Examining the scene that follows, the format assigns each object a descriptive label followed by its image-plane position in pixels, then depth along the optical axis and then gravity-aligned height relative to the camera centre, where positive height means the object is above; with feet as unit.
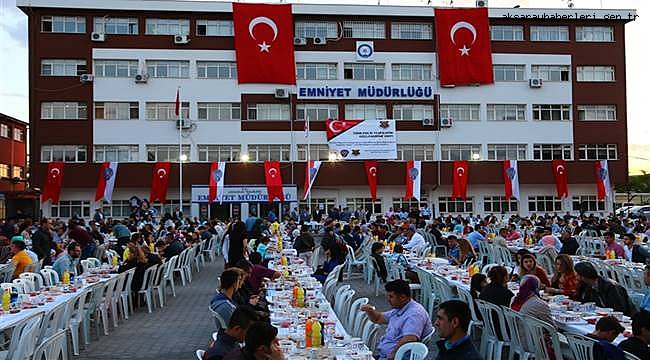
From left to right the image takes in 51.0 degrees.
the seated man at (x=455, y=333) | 18.17 -3.62
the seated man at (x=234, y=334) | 19.65 -3.79
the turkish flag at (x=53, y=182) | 135.03 +4.74
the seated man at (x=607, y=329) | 22.30 -4.36
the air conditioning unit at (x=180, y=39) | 142.10 +34.31
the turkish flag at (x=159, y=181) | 135.54 +4.50
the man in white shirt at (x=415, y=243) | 60.16 -3.80
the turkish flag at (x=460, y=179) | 142.82 +4.26
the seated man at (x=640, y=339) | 19.30 -4.14
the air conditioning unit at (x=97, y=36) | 140.46 +34.75
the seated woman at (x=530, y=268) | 33.78 -3.54
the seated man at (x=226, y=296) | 26.17 -3.64
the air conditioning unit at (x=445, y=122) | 146.51 +16.66
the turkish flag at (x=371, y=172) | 139.12 +5.88
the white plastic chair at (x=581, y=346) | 20.59 -4.64
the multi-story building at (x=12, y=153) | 173.06 +14.41
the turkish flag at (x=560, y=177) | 145.89 +4.33
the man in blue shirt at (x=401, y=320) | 24.34 -4.34
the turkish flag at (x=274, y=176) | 131.64 +5.24
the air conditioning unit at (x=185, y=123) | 139.64 +16.50
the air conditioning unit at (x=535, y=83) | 150.71 +25.47
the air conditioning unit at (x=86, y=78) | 138.62 +25.91
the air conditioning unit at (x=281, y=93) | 142.61 +22.82
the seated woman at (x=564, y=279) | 33.99 -4.12
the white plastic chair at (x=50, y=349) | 22.74 -4.87
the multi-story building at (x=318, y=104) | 140.15 +20.84
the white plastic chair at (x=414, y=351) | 20.86 -4.70
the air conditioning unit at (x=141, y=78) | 140.08 +25.97
